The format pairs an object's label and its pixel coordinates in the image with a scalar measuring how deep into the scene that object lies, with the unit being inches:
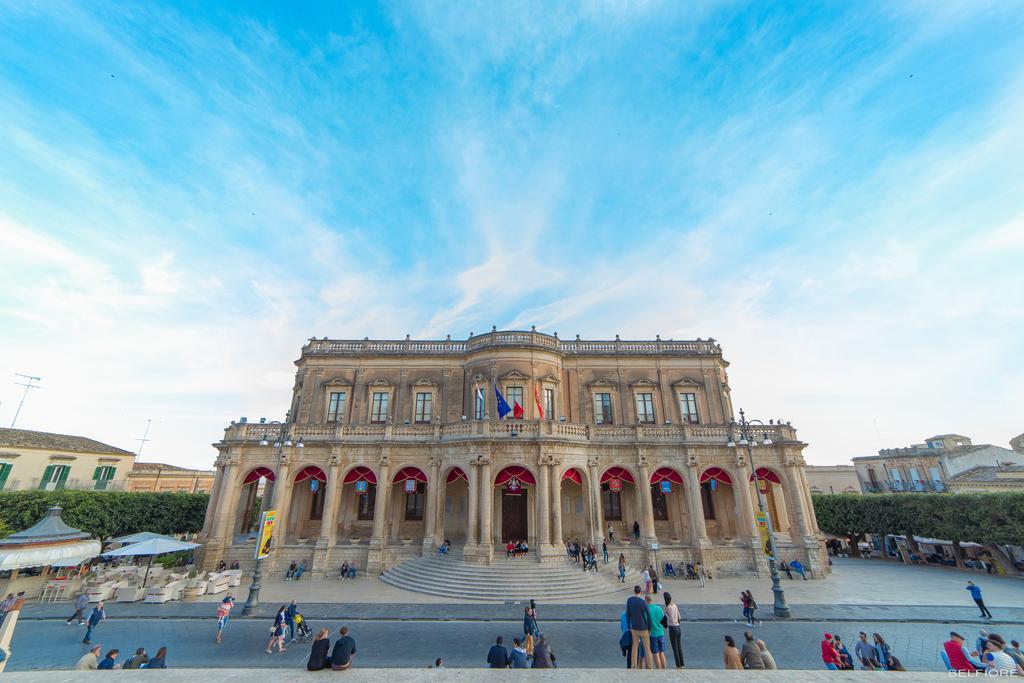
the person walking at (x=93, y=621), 593.0
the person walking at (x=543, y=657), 421.7
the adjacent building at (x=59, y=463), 1347.2
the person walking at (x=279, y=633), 561.9
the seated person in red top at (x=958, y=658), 387.5
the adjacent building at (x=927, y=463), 1752.0
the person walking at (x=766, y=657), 391.5
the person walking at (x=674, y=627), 462.3
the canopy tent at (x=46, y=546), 540.7
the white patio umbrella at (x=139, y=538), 912.9
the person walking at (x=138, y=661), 433.4
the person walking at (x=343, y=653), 363.3
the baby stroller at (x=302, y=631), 606.5
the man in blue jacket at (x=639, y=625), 382.9
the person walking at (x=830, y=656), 422.6
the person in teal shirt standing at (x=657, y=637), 396.2
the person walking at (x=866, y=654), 439.0
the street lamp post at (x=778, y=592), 706.2
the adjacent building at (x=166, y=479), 1952.5
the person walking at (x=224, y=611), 607.5
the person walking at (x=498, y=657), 414.9
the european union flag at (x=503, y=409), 1119.2
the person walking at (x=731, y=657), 379.9
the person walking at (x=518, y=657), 425.1
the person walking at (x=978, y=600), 683.3
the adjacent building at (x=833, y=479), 2138.3
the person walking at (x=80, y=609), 679.7
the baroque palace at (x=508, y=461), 1067.3
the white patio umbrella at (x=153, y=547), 822.3
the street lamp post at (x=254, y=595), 722.2
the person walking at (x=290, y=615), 603.2
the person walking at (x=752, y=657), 386.0
